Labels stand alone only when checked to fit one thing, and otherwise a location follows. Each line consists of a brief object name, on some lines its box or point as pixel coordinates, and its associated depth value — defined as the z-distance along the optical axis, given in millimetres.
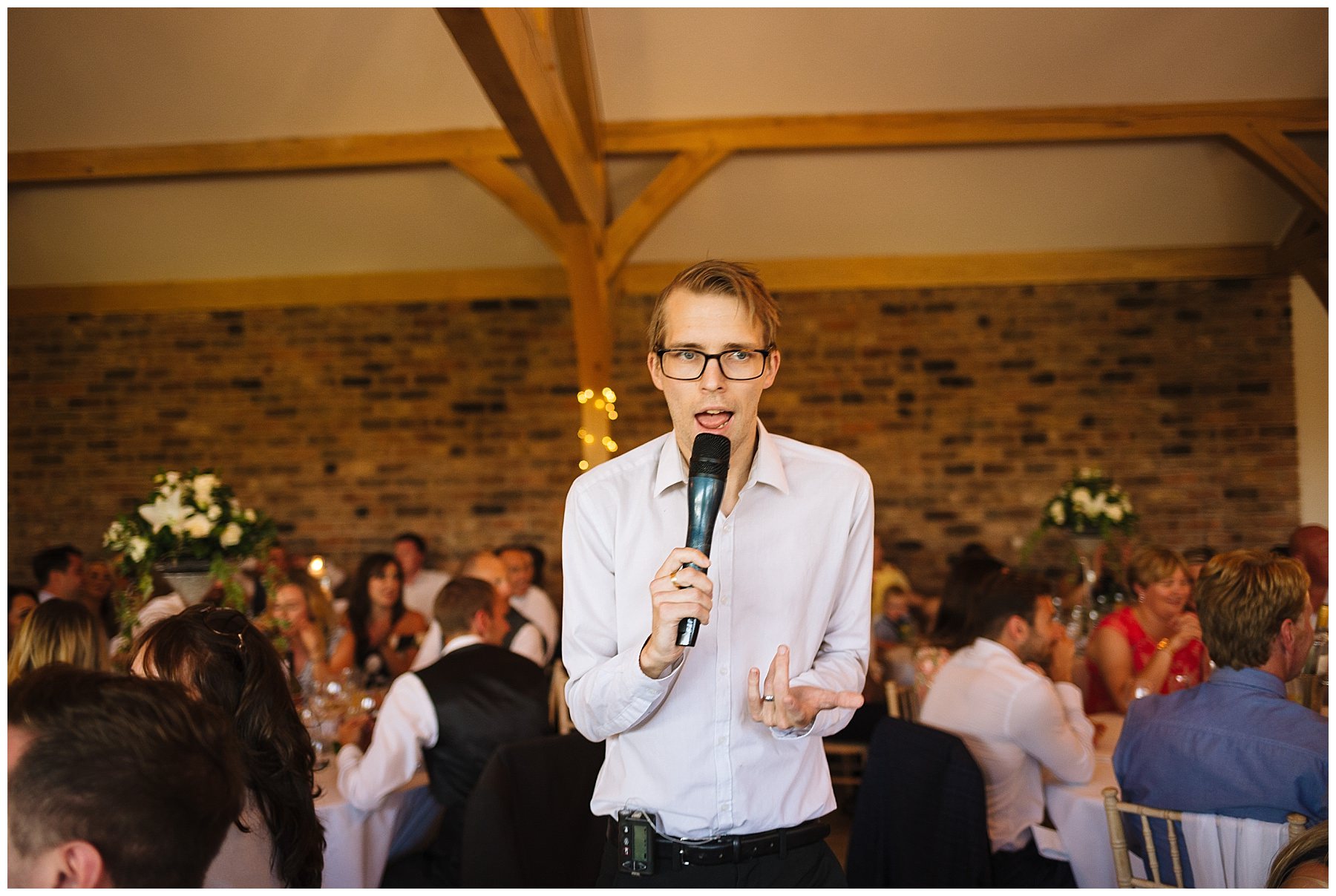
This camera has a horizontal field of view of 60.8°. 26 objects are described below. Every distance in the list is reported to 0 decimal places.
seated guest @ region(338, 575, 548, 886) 3334
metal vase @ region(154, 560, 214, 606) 3996
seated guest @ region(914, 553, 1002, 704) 3932
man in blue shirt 2359
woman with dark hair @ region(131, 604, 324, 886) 1847
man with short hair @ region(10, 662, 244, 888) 1263
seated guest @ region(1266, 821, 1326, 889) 1756
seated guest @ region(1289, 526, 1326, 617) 4371
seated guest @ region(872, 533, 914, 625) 6961
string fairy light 6598
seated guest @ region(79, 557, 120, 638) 7074
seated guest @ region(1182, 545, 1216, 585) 7262
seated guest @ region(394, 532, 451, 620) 7449
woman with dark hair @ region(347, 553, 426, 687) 6121
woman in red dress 4219
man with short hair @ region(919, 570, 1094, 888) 3107
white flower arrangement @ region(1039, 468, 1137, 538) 6203
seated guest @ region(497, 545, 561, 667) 6295
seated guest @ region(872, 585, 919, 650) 6266
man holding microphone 1566
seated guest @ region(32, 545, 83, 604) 5809
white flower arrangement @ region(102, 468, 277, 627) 3926
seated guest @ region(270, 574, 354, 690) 4305
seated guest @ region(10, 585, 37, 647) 4918
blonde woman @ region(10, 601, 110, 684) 3166
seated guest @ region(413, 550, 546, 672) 4902
